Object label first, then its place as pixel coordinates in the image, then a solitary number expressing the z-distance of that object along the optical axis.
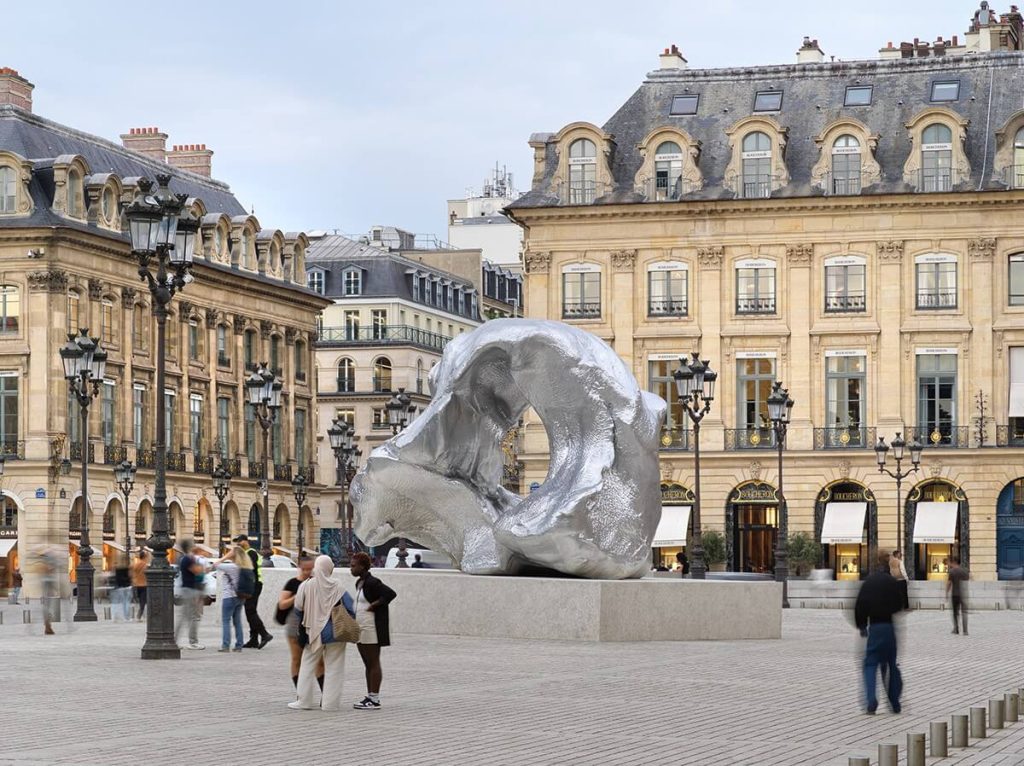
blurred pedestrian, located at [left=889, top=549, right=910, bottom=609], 25.83
